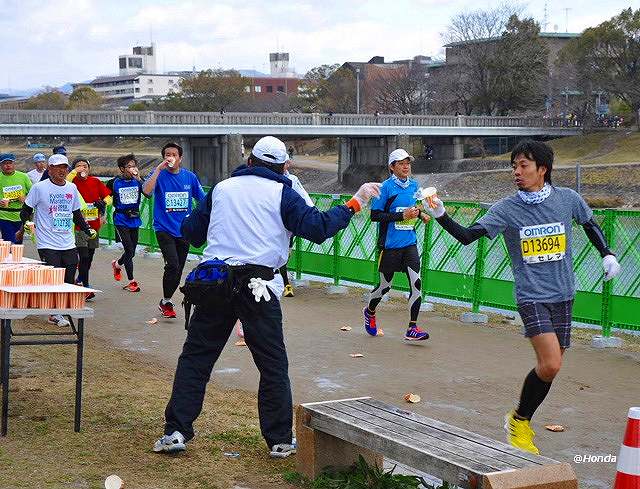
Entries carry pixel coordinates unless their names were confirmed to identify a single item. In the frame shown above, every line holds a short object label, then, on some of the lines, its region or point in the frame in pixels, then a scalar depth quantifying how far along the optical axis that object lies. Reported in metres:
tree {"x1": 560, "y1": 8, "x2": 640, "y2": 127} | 75.88
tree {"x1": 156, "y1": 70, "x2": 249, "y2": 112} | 113.31
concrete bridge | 62.97
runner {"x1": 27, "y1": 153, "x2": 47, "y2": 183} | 18.61
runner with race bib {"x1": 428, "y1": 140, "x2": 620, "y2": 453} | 6.91
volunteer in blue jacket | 6.58
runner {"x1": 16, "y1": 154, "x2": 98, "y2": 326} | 11.86
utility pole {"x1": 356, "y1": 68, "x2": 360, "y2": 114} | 100.96
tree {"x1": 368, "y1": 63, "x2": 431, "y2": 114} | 98.75
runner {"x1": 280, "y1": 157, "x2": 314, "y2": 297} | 14.99
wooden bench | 5.01
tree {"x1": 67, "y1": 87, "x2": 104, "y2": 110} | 142.38
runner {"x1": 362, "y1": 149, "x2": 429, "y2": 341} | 11.41
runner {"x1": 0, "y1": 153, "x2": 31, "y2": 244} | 15.21
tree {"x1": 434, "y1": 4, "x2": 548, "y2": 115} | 89.19
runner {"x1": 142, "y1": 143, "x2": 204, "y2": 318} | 12.84
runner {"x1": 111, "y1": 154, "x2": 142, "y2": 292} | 15.68
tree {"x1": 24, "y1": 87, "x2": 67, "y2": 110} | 152.38
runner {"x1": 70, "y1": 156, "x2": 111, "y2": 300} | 15.03
